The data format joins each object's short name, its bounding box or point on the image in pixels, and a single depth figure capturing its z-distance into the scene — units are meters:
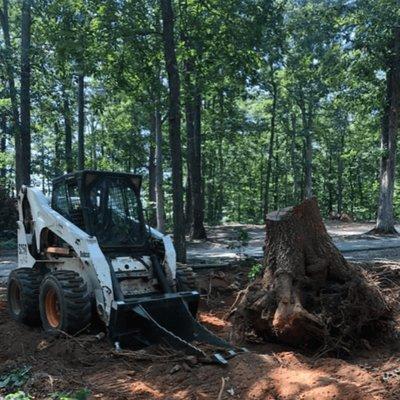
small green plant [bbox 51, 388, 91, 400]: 4.46
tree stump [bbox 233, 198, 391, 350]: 6.24
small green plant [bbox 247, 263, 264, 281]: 9.76
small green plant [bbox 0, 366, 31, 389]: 5.44
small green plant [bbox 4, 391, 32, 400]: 4.24
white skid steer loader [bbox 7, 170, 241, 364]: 6.92
